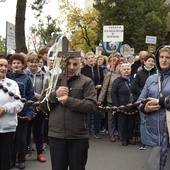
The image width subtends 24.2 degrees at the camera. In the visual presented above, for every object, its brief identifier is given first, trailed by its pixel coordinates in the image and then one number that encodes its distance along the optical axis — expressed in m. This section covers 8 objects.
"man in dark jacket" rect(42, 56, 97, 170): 4.38
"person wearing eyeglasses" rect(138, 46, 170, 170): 4.34
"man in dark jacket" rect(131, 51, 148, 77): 9.70
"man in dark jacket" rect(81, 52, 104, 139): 9.56
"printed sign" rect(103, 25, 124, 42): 14.55
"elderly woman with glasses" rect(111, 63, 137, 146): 8.71
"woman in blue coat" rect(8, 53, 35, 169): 6.27
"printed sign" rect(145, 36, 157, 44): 19.42
